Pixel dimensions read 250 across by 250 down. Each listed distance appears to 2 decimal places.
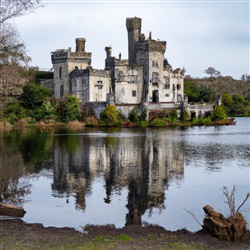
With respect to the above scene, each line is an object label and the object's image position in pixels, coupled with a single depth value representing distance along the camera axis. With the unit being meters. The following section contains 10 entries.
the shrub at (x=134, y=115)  63.61
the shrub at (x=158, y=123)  62.68
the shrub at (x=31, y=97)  65.69
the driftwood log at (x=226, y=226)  11.77
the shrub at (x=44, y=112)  65.00
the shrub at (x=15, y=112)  60.88
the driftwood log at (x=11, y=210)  14.21
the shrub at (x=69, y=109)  64.75
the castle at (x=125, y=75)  69.12
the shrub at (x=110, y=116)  62.91
